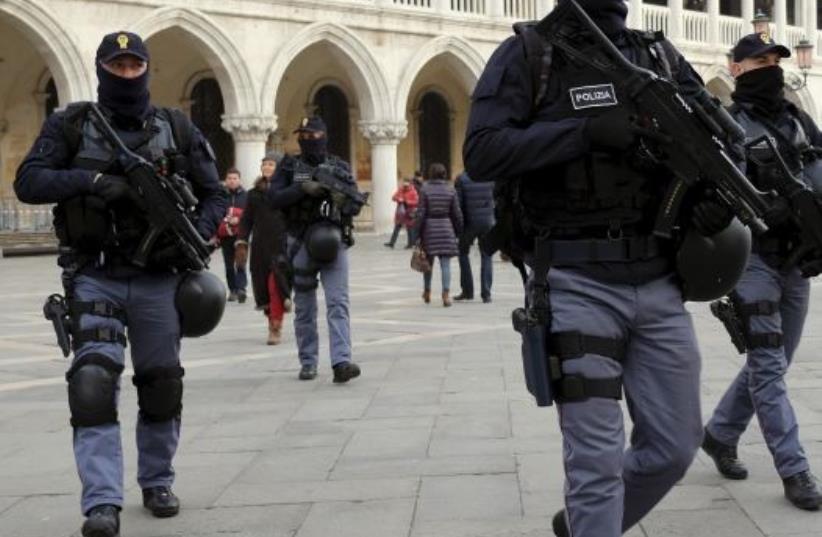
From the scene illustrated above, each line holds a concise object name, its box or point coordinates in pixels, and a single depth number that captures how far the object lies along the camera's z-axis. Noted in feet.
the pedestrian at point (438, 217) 42.78
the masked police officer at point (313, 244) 23.89
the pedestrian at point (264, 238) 31.47
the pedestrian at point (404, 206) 75.65
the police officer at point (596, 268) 9.63
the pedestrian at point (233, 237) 43.39
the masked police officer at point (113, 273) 13.17
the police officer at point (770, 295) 13.82
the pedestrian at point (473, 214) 43.16
